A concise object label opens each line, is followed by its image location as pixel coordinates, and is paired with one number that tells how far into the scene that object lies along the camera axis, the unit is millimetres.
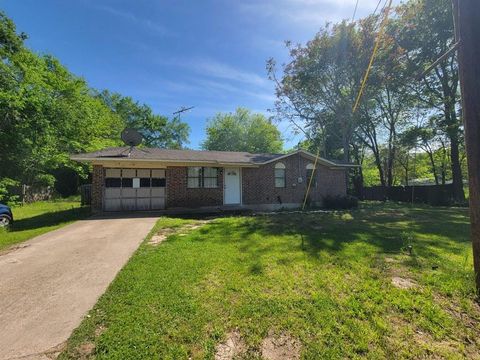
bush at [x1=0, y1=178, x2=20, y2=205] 10495
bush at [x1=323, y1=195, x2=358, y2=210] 15547
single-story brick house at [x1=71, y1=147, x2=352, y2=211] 12555
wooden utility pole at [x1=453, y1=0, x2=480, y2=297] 3609
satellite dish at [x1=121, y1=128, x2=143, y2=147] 14188
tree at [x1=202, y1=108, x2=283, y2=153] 41750
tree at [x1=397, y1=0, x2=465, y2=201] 19406
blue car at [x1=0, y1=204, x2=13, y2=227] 9430
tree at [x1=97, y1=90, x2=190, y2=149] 36500
